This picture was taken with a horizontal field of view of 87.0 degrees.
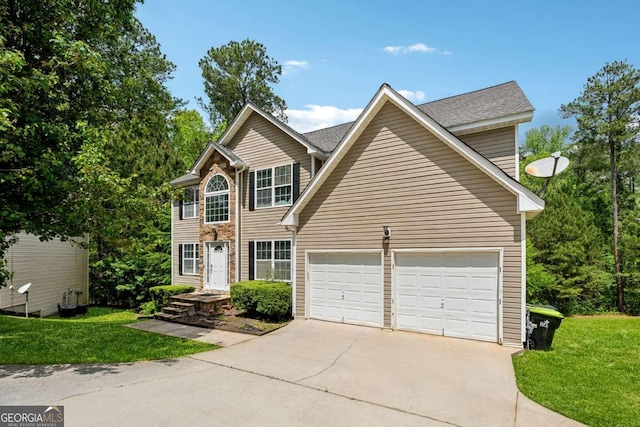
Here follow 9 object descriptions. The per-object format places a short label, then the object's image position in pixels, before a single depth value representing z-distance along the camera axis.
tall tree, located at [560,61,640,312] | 17.47
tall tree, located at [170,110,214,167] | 30.06
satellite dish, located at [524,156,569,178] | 8.59
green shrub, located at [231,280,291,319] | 10.93
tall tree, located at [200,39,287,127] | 27.16
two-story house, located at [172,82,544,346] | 8.24
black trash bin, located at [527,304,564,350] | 7.59
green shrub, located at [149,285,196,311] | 15.14
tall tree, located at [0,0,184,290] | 7.02
